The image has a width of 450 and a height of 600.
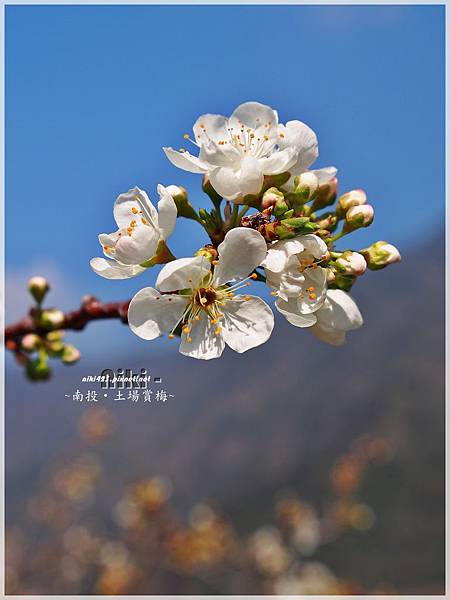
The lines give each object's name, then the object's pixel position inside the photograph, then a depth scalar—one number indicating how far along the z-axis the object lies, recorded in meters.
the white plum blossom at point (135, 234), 0.22
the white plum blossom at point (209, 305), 0.22
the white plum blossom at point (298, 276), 0.22
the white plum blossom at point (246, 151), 0.22
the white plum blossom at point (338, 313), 0.23
